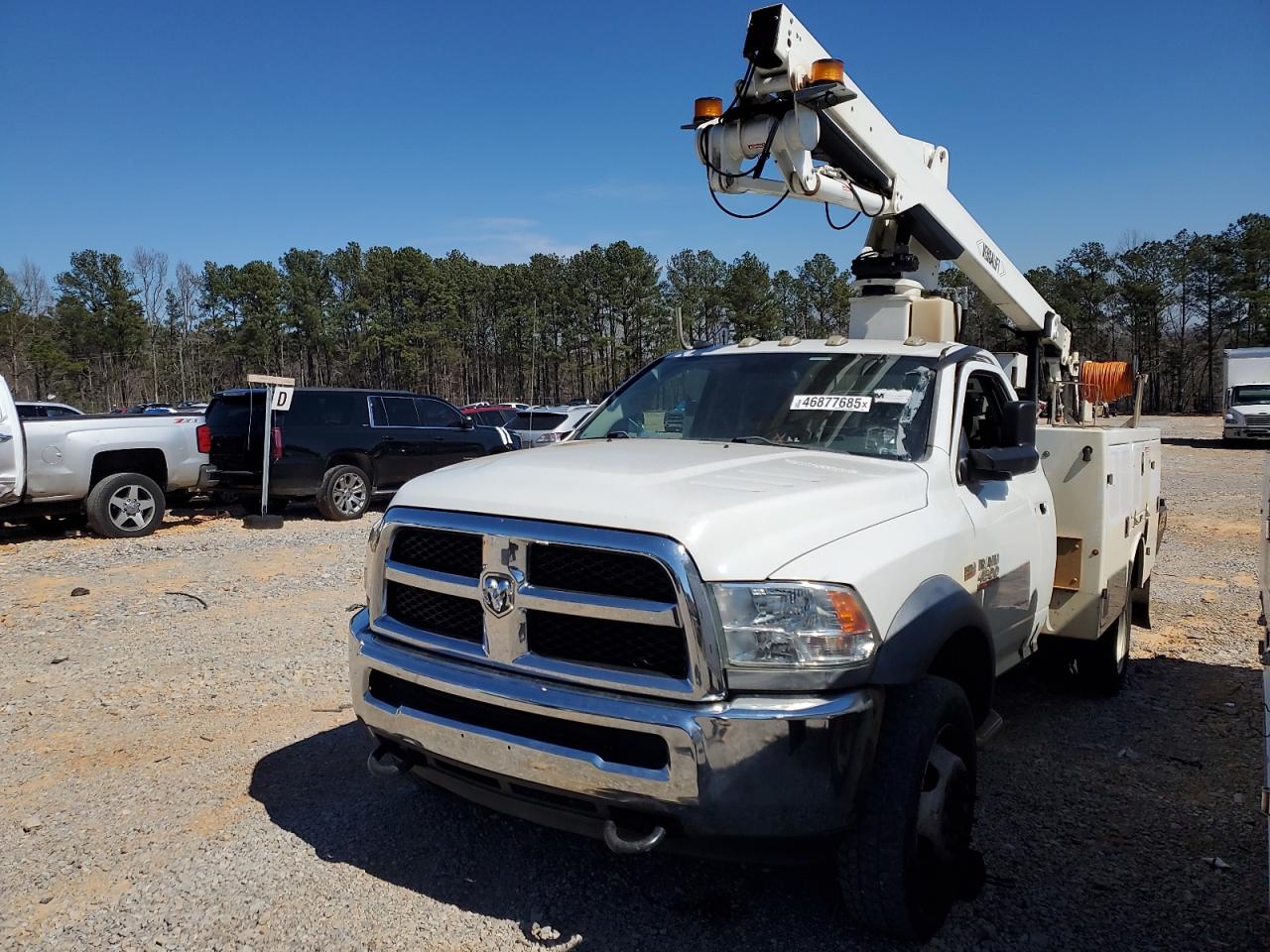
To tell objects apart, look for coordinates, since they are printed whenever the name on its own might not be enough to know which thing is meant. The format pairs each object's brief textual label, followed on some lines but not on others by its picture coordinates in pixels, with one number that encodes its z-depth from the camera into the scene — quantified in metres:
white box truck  26.17
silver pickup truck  9.41
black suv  11.95
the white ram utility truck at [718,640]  2.39
